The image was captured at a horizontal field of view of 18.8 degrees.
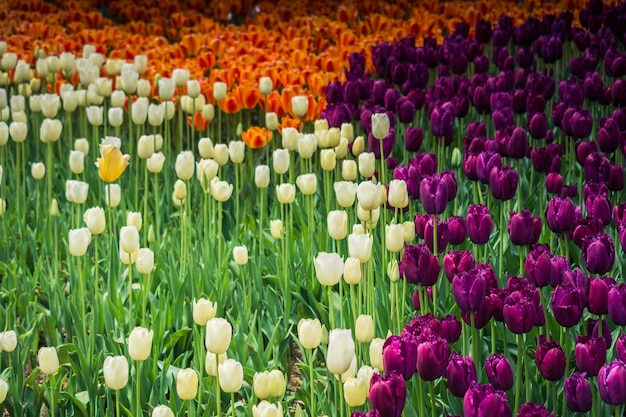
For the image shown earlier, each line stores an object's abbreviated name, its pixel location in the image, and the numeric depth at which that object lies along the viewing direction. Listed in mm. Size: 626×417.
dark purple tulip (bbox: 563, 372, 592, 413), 3966
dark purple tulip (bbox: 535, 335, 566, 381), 4157
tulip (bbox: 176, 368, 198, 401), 4289
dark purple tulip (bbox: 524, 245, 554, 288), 4699
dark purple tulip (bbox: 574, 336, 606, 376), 4067
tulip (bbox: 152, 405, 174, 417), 4067
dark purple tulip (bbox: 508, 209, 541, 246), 5167
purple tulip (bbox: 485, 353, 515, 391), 4157
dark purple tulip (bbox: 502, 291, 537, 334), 4297
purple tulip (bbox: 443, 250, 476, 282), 4737
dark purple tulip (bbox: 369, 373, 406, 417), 3747
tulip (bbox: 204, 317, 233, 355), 4161
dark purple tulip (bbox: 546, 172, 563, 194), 6539
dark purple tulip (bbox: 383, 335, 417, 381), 3969
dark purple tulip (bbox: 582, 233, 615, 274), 4794
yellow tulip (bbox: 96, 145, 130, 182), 6276
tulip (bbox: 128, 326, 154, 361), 4391
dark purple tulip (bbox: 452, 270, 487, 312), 4346
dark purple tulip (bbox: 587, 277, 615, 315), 4368
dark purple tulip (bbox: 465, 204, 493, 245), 5264
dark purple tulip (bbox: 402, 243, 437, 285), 4752
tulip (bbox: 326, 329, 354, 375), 3954
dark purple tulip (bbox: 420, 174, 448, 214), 5504
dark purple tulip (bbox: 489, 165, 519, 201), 5779
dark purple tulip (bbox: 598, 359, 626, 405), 3828
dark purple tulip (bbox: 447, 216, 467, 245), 5422
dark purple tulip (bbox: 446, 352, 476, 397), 3999
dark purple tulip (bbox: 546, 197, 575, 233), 5324
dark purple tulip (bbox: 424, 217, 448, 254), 5384
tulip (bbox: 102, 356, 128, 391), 4304
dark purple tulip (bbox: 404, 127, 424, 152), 7243
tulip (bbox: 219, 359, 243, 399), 4063
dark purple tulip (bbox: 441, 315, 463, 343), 4504
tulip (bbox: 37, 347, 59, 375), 4598
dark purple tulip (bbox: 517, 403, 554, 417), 3623
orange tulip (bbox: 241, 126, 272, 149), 8669
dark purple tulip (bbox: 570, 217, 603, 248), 5365
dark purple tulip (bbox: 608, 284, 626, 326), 4308
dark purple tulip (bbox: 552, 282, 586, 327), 4357
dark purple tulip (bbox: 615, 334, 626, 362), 3992
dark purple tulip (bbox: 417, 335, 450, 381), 3939
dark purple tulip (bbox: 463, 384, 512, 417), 3578
